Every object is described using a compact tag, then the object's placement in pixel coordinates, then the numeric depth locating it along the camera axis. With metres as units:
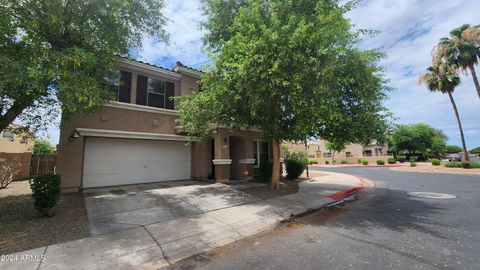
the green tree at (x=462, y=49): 21.53
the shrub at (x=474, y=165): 21.52
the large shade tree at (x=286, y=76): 7.86
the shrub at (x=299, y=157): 19.12
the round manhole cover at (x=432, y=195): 10.07
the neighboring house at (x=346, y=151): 56.19
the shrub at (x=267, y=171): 14.96
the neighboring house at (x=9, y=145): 26.82
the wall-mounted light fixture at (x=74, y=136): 10.25
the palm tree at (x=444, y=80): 24.06
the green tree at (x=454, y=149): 79.69
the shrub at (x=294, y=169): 16.81
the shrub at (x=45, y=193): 6.82
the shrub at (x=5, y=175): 11.95
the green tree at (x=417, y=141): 51.09
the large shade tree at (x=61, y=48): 6.24
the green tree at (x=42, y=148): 35.94
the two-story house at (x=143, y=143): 10.65
